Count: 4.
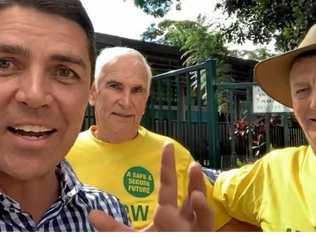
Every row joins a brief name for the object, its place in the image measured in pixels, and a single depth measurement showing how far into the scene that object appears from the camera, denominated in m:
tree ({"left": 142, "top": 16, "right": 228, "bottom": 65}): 7.20
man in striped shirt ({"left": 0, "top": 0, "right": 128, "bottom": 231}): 0.77
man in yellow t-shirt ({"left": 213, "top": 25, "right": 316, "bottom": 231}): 1.24
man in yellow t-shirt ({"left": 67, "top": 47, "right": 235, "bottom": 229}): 1.74
